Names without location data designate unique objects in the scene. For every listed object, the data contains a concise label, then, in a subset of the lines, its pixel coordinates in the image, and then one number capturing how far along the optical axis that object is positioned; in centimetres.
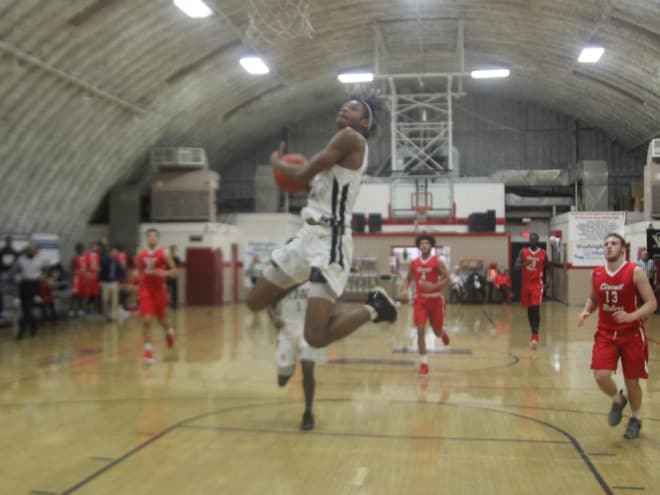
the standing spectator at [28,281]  1089
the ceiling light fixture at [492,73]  1476
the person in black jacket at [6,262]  1222
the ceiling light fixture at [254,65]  1524
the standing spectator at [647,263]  954
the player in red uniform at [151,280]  782
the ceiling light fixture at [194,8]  1182
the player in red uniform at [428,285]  739
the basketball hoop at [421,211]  1559
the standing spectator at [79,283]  1404
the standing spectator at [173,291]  1728
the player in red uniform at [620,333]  464
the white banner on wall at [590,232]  1099
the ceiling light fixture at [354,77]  1650
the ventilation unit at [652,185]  1174
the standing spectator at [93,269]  1402
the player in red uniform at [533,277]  902
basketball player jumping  439
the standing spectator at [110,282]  1366
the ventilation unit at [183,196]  1889
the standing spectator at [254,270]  1801
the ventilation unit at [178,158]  1823
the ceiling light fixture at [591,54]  1366
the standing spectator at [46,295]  1293
